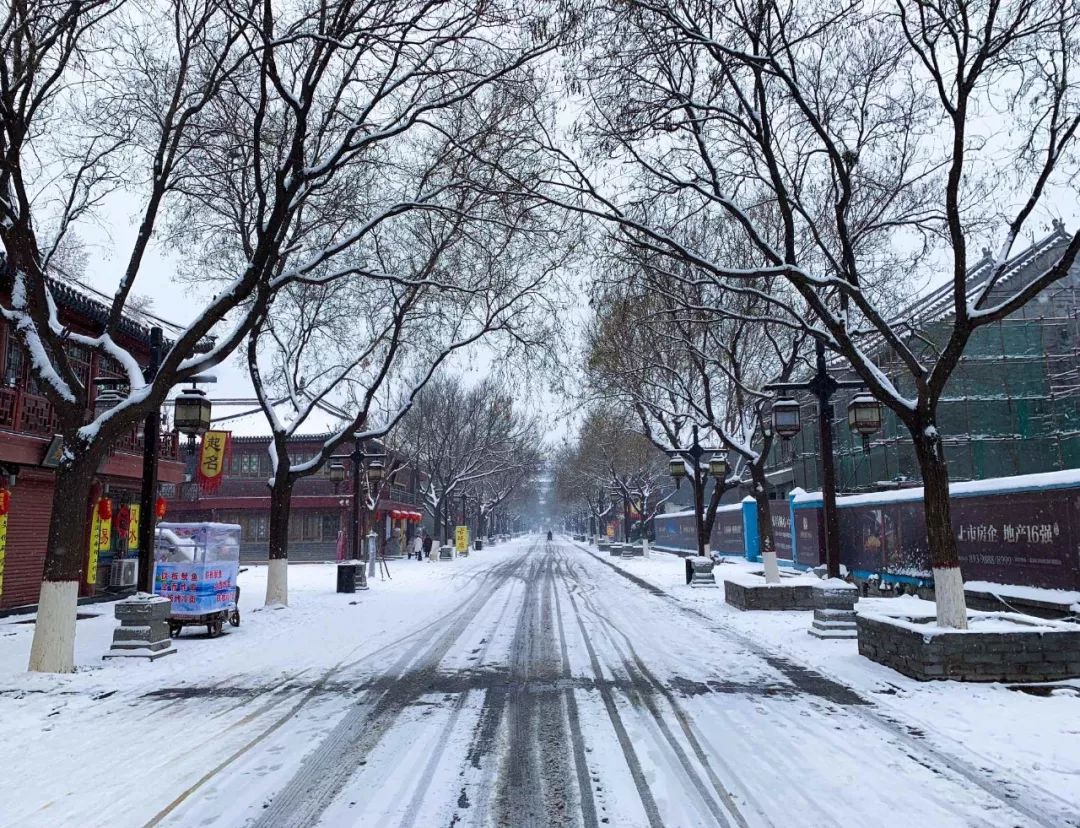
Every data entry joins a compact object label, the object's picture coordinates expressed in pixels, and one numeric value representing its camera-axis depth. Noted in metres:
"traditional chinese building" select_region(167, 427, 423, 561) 39.16
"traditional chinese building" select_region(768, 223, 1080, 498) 27.52
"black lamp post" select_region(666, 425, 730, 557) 21.89
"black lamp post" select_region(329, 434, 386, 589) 22.88
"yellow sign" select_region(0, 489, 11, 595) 14.11
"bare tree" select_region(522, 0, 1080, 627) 8.53
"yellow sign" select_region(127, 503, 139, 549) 19.89
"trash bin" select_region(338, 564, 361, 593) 20.02
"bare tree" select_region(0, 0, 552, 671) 8.59
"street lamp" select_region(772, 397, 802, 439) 12.91
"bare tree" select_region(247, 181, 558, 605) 16.28
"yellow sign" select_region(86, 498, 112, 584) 17.69
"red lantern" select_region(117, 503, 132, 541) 19.23
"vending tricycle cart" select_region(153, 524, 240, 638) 11.56
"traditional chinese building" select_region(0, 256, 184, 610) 14.16
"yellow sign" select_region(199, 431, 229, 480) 27.12
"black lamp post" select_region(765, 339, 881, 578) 11.59
